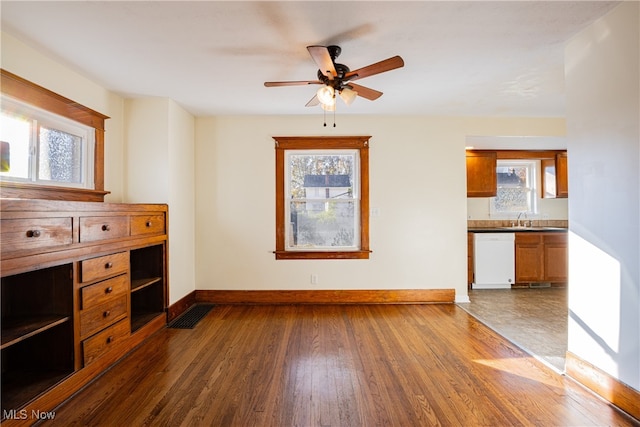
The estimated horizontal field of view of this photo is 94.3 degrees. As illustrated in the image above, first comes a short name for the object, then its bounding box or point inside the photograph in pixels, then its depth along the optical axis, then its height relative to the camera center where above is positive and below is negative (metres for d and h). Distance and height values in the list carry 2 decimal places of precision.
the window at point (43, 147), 2.12 +0.56
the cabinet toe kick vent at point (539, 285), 4.68 -1.15
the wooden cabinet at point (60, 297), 1.68 -0.57
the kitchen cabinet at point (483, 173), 4.98 +0.67
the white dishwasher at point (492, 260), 4.56 -0.73
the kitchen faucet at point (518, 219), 5.33 -0.11
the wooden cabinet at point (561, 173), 5.11 +0.68
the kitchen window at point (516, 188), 5.41 +0.45
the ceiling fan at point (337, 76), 1.98 +1.01
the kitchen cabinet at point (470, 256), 4.59 -0.67
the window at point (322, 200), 3.95 +0.19
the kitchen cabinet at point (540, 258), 4.61 -0.70
